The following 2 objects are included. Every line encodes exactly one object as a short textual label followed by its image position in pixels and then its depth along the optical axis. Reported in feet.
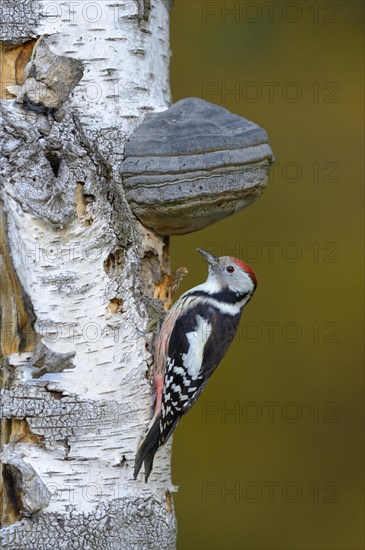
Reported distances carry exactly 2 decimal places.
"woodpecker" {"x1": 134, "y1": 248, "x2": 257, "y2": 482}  21.26
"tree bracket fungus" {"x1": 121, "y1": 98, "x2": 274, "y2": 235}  20.59
